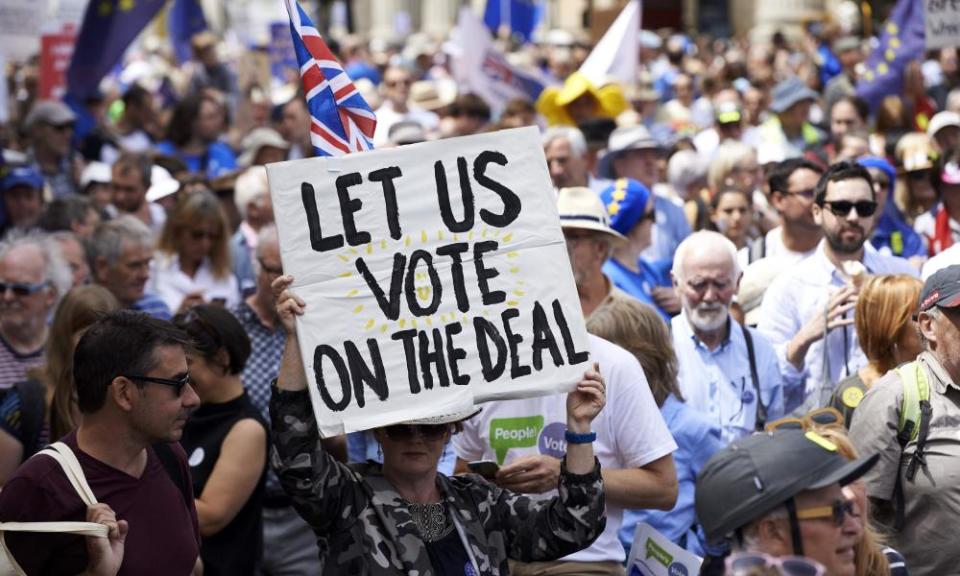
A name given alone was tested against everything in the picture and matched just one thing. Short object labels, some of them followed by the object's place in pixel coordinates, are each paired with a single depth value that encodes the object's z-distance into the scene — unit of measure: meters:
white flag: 15.05
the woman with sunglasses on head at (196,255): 9.19
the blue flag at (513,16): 24.70
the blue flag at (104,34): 15.05
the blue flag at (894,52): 14.31
